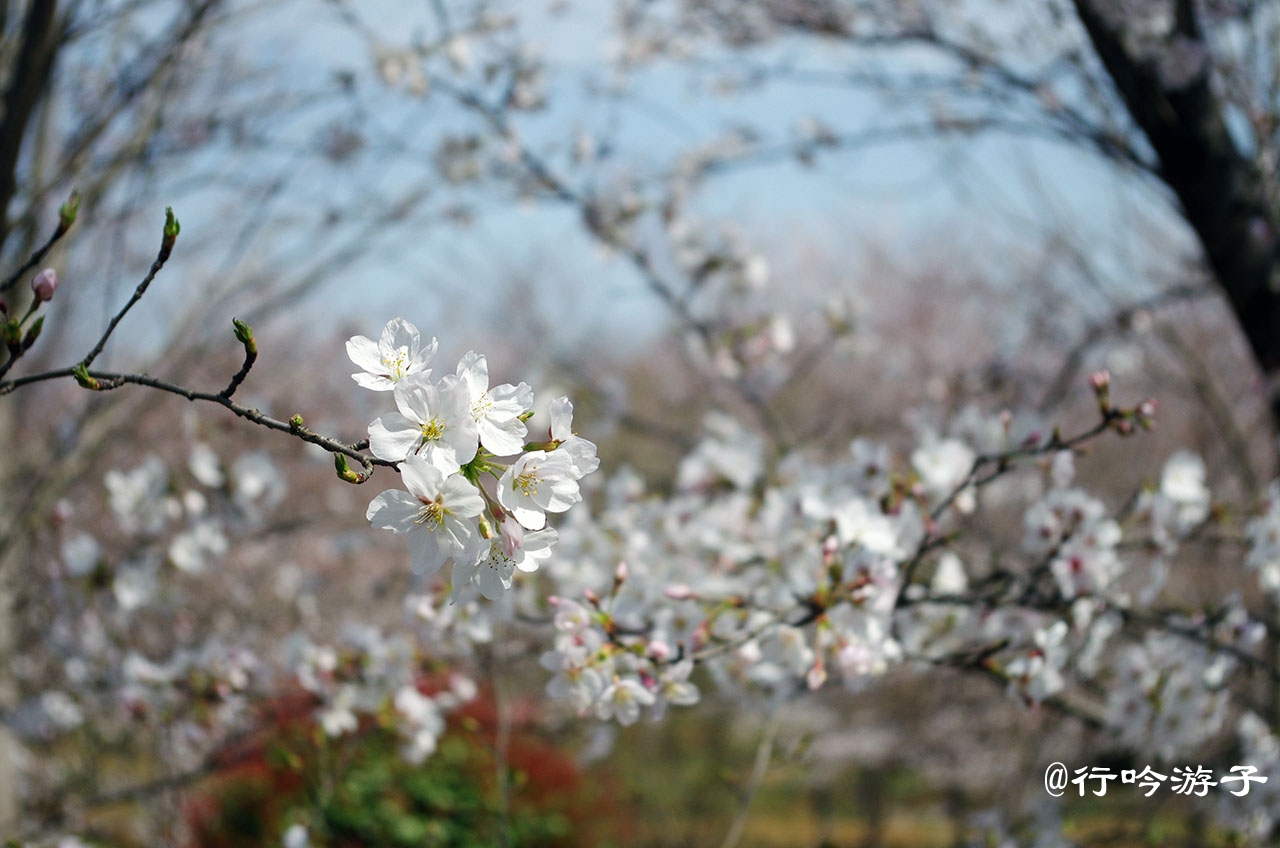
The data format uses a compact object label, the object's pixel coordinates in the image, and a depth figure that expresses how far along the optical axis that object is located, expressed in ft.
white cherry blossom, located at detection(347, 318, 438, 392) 3.91
